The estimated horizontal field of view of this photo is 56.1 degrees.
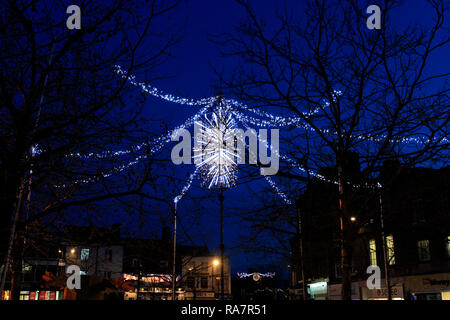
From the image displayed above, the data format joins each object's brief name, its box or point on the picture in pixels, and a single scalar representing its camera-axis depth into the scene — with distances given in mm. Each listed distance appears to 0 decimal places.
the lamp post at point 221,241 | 18231
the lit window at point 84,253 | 47366
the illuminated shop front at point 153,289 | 52391
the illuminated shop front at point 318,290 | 41125
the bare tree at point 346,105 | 8266
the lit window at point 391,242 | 29847
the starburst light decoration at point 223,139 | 8812
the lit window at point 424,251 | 26877
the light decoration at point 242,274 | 61944
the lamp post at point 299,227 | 10122
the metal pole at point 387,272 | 18917
